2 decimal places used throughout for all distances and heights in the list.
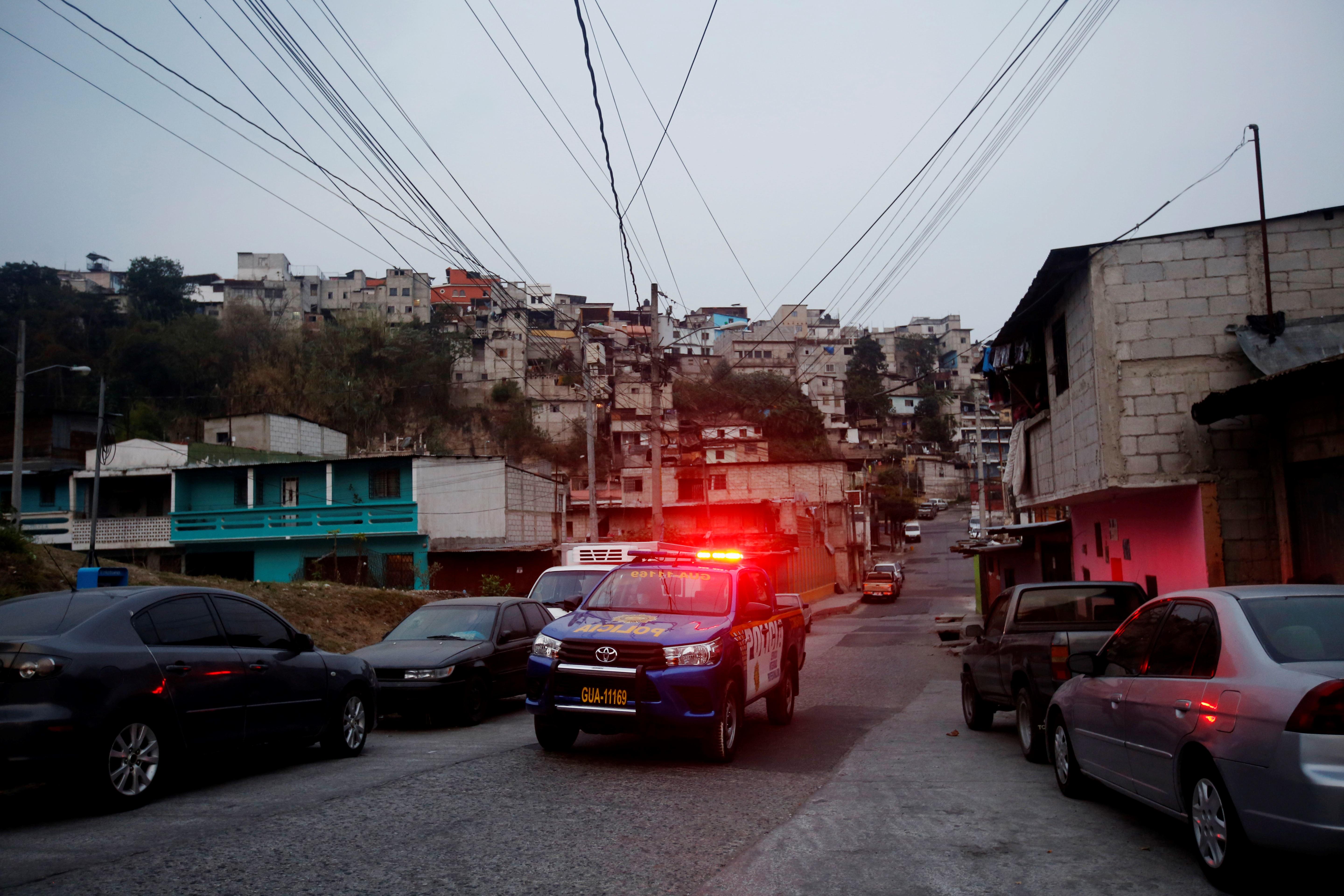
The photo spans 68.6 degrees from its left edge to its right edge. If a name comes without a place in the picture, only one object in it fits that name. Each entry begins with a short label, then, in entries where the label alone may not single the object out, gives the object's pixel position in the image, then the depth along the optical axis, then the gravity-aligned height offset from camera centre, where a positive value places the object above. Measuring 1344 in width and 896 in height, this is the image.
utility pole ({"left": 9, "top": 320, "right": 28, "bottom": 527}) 28.16 +4.02
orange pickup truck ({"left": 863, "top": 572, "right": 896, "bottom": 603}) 51.22 -2.25
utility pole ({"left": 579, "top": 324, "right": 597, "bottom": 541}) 31.52 +3.72
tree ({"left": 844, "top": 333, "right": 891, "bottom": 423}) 102.00 +17.21
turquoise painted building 41.19 +1.40
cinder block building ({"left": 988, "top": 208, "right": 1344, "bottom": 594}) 13.51 +2.44
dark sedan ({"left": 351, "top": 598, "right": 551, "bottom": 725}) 11.44 -1.29
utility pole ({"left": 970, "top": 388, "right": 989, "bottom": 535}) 38.00 +2.65
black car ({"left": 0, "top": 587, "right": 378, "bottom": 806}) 6.25 -0.94
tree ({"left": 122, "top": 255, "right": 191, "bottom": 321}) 82.88 +22.43
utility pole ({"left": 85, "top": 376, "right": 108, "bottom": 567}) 22.42 +2.86
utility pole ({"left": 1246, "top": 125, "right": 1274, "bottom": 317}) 13.98 +4.13
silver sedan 4.39 -0.92
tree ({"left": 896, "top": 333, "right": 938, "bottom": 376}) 121.31 +23.39
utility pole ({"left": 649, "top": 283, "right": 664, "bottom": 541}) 27.09 +3.87
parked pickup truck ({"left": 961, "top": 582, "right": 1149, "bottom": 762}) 9.20 -1.01
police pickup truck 8.77 -1.04
